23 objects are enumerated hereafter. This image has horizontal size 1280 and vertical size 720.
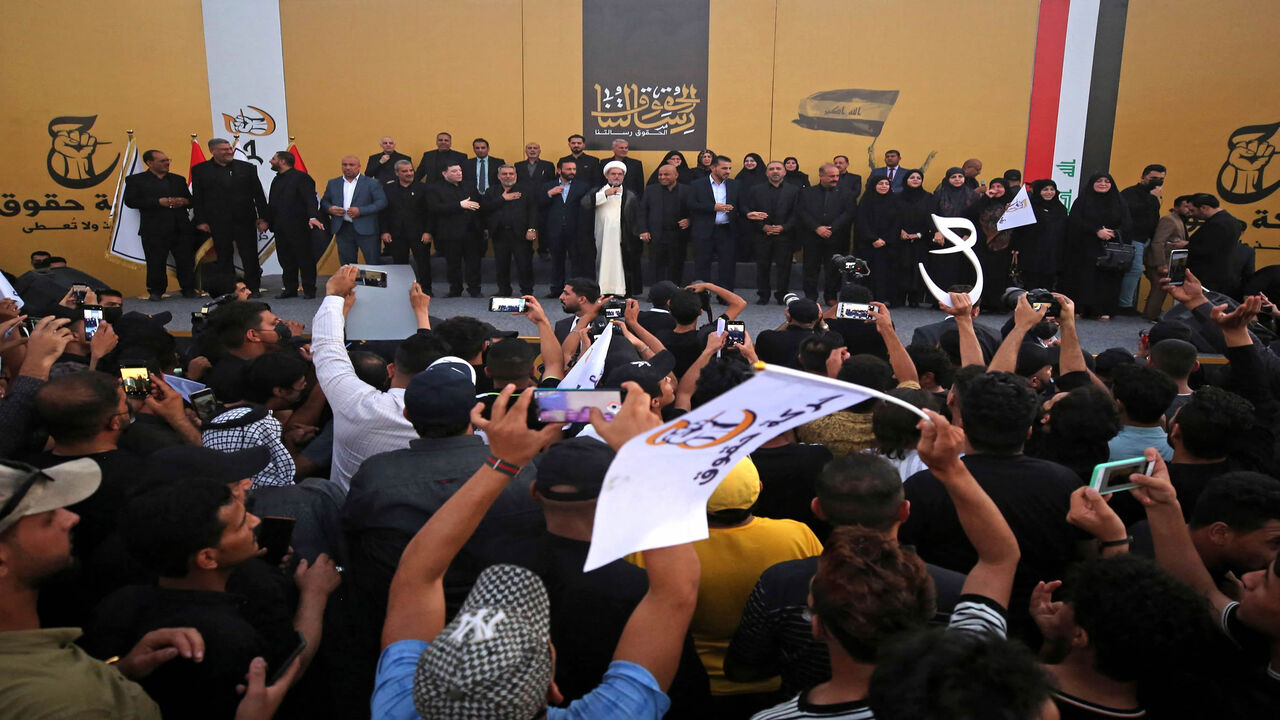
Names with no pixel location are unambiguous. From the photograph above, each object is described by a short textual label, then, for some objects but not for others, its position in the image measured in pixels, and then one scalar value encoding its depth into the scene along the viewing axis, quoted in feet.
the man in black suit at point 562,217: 31.27
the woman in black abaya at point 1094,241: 28.66
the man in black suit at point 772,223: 30.50
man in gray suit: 29.96
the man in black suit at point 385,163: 32.30
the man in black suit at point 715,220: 30.53
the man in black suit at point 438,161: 33.14
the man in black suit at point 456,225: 30.42
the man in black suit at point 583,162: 32.60
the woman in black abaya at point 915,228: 29.73
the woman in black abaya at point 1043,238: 29.09
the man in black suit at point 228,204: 29.53
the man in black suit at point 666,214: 30.53
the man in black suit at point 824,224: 30.17
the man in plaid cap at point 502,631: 3.65
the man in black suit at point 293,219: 30.25
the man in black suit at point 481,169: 32.48
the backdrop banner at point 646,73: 35.88
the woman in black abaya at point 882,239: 30.11
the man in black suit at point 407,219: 30.58
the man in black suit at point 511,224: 30.89
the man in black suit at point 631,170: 32.94
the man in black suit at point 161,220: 29.37
